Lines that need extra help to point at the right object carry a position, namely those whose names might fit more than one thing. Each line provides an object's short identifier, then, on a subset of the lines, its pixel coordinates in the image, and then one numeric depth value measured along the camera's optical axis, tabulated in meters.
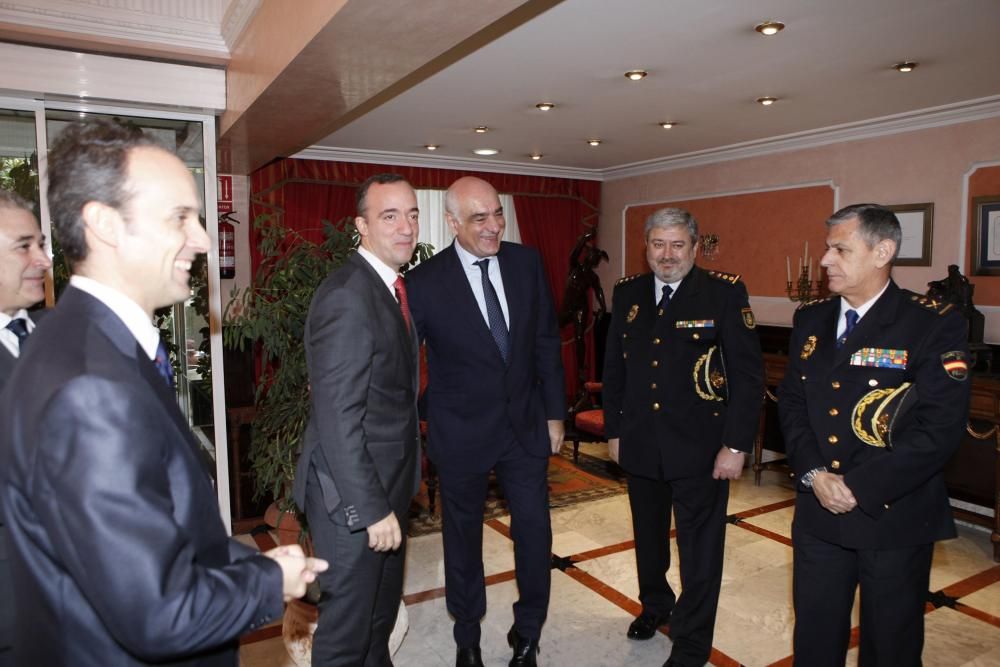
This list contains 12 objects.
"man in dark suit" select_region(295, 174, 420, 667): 1.80
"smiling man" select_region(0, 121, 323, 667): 0.84
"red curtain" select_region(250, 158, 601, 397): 6.24
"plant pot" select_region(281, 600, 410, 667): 2.61
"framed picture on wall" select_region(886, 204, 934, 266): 4.87
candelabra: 5.65
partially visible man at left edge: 1.72
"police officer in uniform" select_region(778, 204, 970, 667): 1.86
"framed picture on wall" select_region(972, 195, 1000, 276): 4.49
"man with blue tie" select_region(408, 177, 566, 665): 2.42
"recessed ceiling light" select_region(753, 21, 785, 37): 2.96
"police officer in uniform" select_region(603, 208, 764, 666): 2.44
